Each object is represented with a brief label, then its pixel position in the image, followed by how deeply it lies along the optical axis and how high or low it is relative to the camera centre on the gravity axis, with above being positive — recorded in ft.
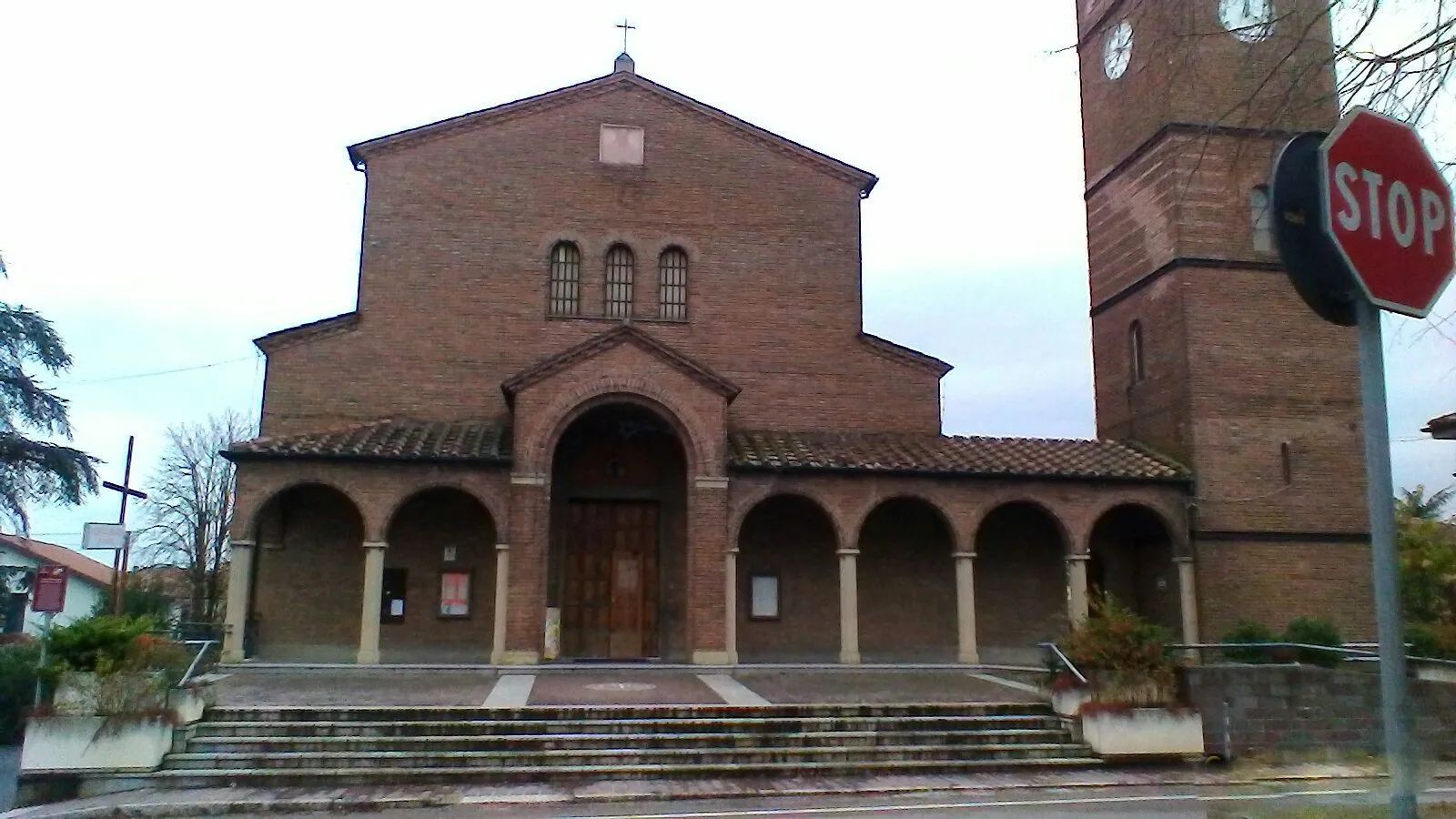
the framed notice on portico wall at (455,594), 67.72 -1.28
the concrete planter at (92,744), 38.58 -6.37
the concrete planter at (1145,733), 43.96 -6.26
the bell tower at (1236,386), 68.90 +13.30
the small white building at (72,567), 143.54 +0.49
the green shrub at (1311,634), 55.67 -2.77
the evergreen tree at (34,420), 84.74 +11.96
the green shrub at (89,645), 40.81 -2.89
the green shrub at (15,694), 67.05 -7.83
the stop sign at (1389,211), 8.96 +3.25
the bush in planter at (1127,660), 45.11 -3.37
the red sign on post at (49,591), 46.93 -0.94
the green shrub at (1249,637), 58.39 -3.09
